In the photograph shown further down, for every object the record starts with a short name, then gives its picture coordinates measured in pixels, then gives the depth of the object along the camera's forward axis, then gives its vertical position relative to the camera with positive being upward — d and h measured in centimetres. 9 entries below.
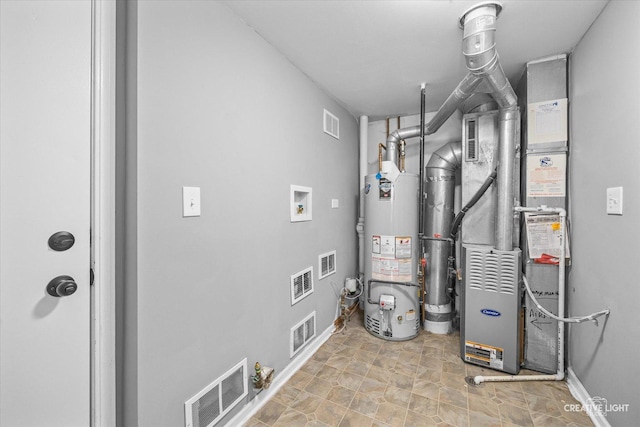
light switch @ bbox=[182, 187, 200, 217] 120 +4
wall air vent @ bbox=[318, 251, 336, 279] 245 -53
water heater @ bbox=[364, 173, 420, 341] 250 -47
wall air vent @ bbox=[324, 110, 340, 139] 254 +89
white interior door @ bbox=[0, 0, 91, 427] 81 +1
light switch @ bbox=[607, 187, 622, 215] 133 +6
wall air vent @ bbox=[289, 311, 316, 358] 202 -103
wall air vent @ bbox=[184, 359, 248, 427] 125 -100
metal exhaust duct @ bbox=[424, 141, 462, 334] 269 -28
